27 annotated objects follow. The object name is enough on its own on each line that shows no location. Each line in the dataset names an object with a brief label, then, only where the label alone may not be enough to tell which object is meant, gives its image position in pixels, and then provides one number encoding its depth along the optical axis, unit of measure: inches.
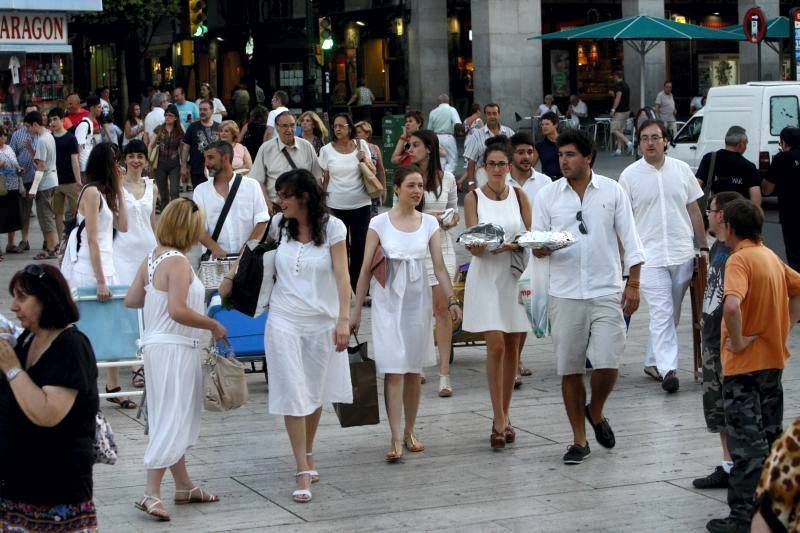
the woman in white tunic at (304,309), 302.8
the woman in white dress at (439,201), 404.5
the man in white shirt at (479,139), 631.8
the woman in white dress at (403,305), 334.0
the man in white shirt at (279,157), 531.8
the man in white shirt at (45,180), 722.2
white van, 879.1
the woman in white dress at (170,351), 288.8
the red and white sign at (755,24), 1028.5
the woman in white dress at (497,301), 345.1
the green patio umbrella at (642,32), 1191.6
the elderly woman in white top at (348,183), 533.3
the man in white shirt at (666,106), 1398.6
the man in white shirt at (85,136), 816.9
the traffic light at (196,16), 1311.5
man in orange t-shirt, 261.7
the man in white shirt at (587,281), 324.8
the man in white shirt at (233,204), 426.9
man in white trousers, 409.7
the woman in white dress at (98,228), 396.2
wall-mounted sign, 1002.7
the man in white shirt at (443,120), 956.6
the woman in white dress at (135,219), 415.5
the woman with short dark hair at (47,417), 208.1
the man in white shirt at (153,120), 975.0
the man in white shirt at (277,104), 827.1
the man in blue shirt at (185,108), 993.5
